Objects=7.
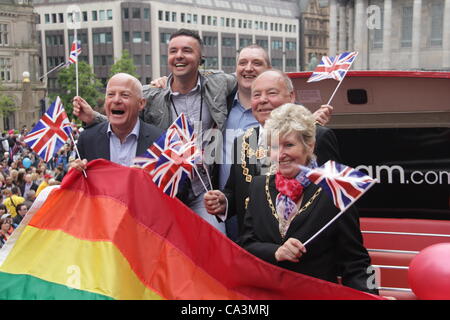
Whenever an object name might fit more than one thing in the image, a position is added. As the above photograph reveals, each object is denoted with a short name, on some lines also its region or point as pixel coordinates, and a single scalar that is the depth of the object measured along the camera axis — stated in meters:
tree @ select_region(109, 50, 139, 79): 74.94
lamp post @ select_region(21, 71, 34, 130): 54.98
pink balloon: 3.28
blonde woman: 3.45
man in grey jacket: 5.42
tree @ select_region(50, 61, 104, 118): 69.50
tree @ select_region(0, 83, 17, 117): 53.87
